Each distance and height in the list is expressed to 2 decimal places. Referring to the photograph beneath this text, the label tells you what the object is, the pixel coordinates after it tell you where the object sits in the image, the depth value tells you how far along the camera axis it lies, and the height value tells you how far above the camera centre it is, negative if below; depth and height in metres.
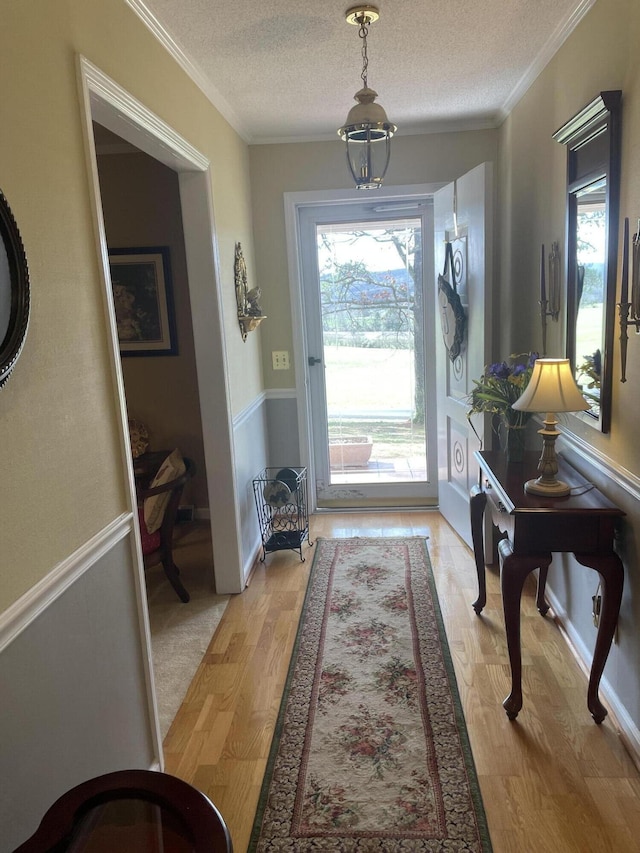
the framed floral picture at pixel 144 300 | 4.01 +0.18
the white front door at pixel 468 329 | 3.12 -0.11
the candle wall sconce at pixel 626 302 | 1.76 -0.01
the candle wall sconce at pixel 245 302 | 3.43 +0.11
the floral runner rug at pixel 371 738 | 1.74 -1.43
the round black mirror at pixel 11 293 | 1.19 +0.08
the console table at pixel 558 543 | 1.97 -0.78
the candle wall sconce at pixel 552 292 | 2.62 +0.05
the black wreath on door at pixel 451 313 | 3.50 -0.02
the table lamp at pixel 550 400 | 1.98 -0.31
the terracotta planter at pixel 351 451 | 4.43 -0.97
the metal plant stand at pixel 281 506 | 3.60 -1.14
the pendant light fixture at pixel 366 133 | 2.19 +0.67
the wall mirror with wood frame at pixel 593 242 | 1.98 +0.20
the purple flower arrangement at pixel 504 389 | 2.63 -0.36
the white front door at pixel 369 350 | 4.12 -0.24
